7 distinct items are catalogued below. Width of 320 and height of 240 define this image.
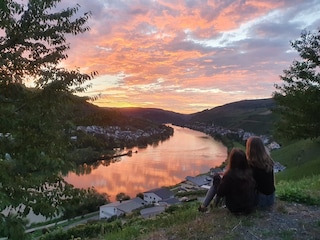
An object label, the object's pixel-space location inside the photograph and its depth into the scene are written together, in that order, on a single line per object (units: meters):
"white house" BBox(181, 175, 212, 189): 28.90
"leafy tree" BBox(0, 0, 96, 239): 2.68
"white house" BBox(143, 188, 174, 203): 24.01
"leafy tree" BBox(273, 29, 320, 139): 10.95
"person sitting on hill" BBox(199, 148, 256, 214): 3.68
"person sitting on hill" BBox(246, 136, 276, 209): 3.80
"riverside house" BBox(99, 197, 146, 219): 20.72
